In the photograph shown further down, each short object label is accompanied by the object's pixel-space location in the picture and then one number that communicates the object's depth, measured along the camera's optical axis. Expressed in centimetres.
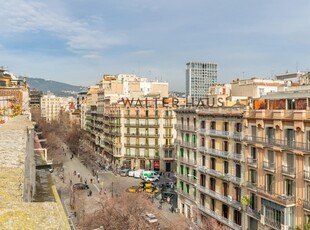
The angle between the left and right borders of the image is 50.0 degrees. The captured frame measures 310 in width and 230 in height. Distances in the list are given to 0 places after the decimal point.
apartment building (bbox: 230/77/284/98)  4469
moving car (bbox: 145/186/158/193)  5533
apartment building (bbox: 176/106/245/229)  3538
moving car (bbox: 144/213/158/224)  3889
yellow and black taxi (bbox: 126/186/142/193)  5387
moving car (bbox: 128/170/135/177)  6934
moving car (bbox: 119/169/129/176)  7036
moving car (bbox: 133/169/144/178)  6825
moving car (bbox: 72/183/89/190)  5749
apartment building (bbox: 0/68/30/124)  3057
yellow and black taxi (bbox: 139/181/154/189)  5745
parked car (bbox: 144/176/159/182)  6494
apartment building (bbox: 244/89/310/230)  2659
